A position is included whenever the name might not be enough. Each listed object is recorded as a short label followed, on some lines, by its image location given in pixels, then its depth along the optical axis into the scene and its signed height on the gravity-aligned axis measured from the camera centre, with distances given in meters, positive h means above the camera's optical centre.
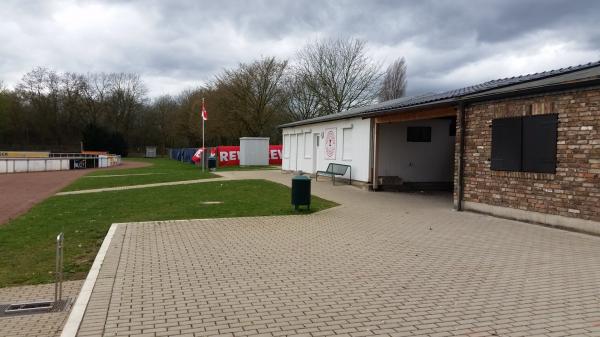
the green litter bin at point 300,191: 12.16 -0.93
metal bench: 20.02 -0.68
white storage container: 38.78 +0.11
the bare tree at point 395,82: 55.09 +8.20
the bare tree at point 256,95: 49.56 +5.80
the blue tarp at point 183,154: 51.03 -0.37
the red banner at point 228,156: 40.09 -0.32
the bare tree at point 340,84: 44.72 +6.27
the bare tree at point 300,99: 46.75 +5.17
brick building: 9.30 +0.26
